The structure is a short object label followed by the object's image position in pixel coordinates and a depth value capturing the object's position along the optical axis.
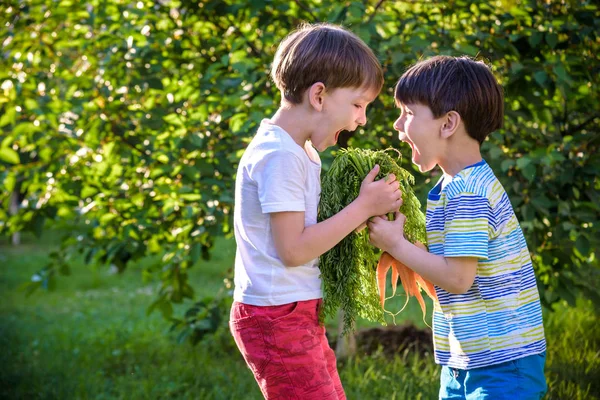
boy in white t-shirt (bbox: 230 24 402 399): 2.68
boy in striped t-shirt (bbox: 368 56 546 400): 2.69
